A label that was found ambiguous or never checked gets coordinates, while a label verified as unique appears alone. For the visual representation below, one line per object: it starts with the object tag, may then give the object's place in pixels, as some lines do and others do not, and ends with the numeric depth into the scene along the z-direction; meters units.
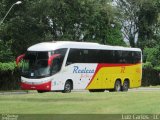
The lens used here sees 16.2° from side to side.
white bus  39.06
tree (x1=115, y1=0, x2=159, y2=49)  93.81
